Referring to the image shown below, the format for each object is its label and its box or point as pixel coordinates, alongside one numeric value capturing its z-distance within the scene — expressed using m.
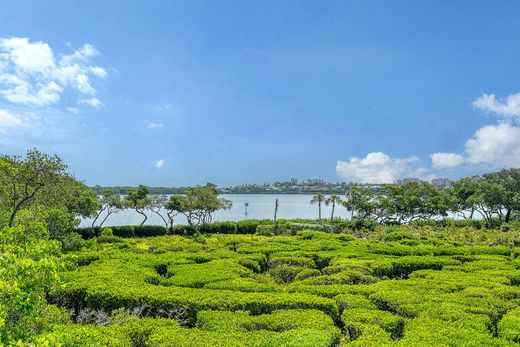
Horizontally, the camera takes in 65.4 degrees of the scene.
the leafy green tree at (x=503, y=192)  43.91
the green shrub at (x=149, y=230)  40.70
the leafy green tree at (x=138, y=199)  45.66
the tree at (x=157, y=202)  46.38
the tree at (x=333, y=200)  52.22
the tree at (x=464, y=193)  49.89
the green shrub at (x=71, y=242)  20.19
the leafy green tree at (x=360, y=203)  49.81
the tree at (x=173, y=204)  44.99
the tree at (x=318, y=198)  54.38
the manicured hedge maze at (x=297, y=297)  8.13
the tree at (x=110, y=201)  45.06
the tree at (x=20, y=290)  4.59
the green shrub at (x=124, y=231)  39.31
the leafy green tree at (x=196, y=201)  44.22
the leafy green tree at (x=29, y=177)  17.56
